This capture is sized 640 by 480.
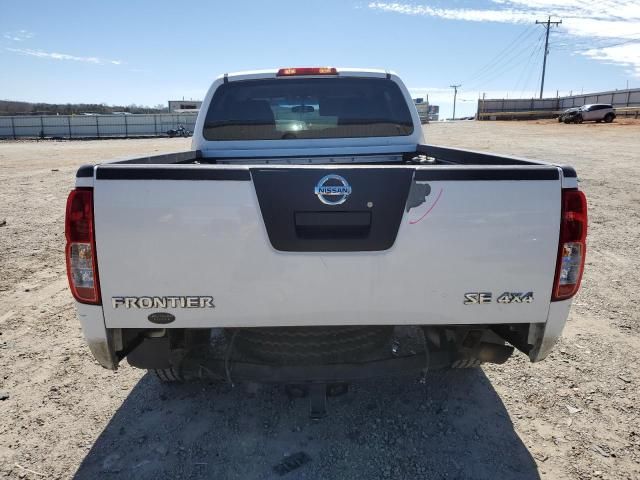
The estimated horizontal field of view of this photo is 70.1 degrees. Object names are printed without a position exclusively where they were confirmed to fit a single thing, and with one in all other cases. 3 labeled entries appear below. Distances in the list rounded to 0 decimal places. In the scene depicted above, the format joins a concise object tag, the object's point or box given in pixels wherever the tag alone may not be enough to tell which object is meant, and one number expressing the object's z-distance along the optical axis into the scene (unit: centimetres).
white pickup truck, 209
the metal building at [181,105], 8265
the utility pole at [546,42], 7474
